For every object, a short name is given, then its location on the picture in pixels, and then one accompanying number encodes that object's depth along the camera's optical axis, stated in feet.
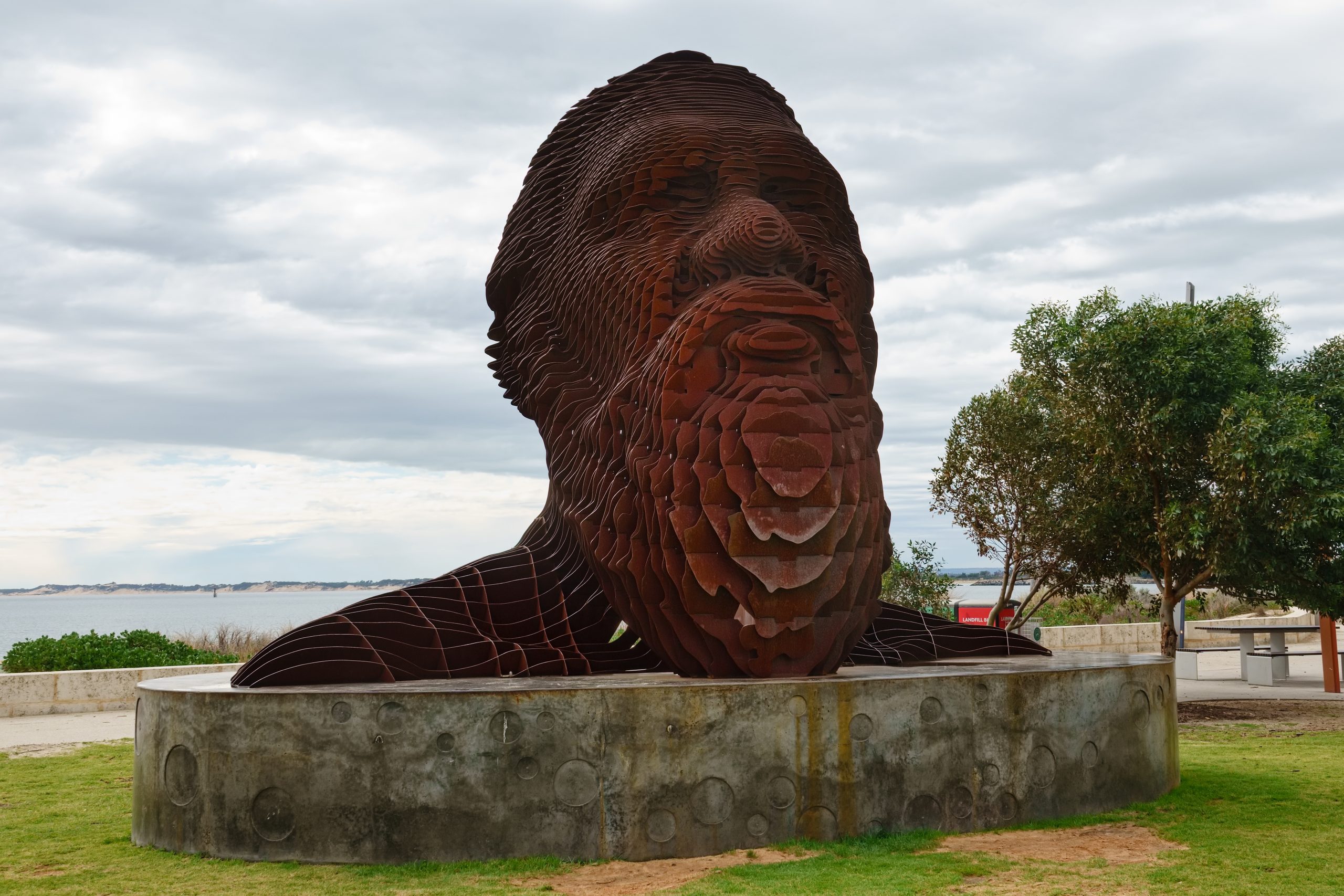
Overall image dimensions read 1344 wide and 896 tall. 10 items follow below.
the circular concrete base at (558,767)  20.03
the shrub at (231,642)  68.08
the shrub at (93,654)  54.29
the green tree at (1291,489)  42.16
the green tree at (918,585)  65.98
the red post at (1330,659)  54.54
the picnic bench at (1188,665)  62.61
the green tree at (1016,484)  53.01
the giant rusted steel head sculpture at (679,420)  22.93
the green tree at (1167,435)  44.60
